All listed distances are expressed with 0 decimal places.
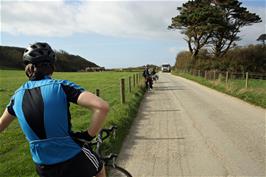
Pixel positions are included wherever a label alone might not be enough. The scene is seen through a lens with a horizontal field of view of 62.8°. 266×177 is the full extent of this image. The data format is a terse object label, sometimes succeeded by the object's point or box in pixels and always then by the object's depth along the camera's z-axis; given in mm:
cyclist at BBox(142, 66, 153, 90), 14961
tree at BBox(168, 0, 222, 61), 28184
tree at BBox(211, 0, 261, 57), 29848
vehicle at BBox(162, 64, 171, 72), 49328
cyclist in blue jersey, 1521
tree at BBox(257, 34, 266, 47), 38245
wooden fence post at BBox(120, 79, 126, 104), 8627
